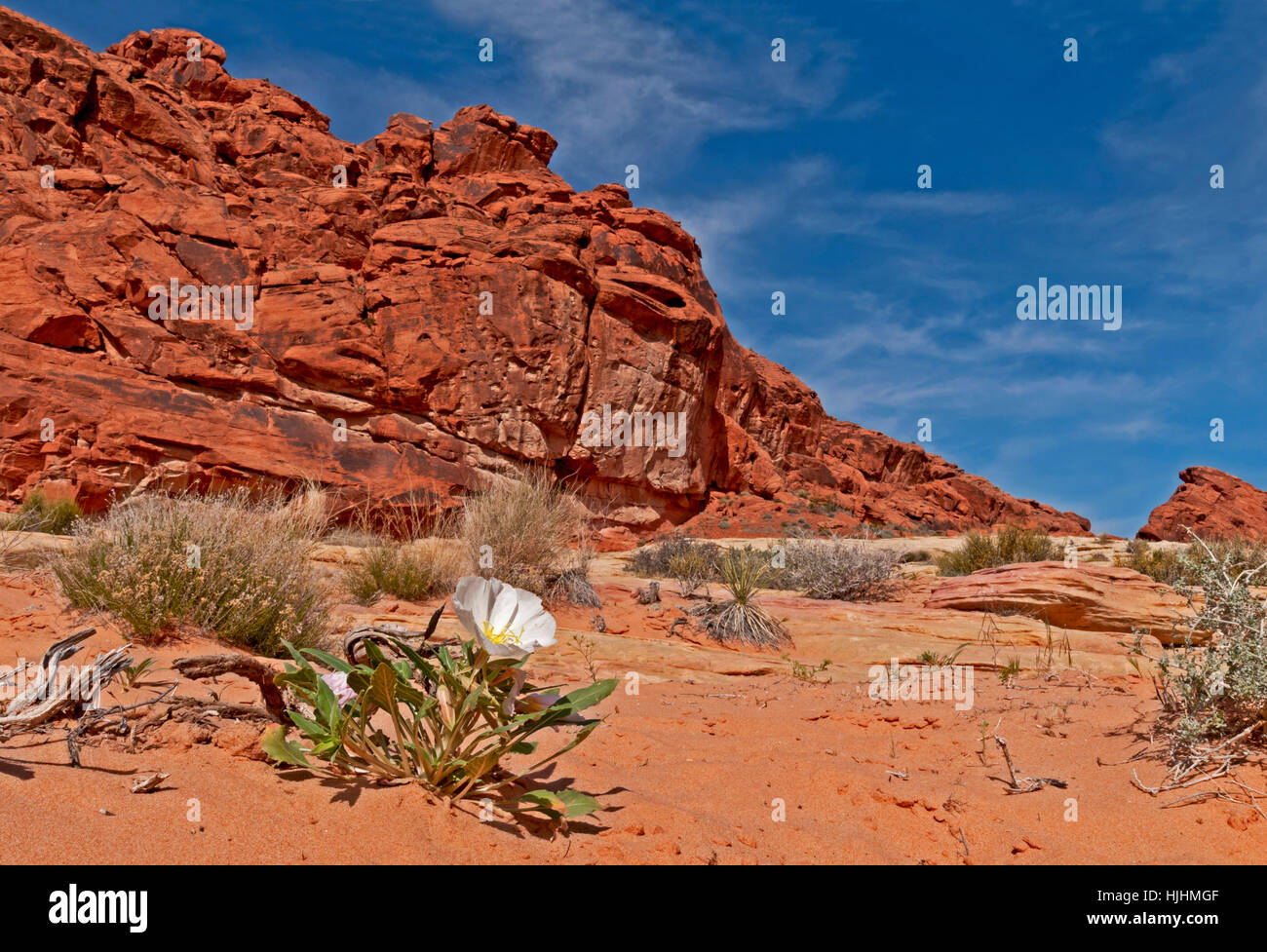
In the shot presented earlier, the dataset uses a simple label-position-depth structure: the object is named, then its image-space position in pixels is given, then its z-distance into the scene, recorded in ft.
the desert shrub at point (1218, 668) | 8.66
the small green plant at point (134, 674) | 8.98
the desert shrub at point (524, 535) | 26.73
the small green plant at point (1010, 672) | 16.19
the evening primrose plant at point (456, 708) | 5.96
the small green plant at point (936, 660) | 18.07
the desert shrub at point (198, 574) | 13.01
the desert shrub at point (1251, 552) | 32.54
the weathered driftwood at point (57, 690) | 6.65
